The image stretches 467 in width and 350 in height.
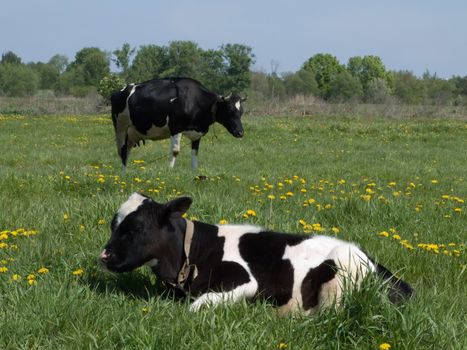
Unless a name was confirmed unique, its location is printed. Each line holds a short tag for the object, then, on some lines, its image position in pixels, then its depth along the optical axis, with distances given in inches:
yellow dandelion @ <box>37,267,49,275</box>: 163.6
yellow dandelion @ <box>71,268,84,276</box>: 162.1
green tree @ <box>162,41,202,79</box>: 3641.7
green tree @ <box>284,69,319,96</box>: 4284.0
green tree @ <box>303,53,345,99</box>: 4906.5
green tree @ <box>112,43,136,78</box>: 2987.2
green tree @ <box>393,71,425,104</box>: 4478.3
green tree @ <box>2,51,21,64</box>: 6215.6
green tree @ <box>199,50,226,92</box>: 3681.1
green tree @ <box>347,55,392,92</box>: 5201.8
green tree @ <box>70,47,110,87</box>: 3804.1
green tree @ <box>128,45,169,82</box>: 3173.7
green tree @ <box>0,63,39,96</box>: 3966.5
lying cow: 154.7
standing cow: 540.7
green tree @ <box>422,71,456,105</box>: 4734.3
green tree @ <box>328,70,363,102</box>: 4257.9
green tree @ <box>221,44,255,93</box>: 3612.2
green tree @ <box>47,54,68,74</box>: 6994.1
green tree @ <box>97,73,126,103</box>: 1916.0
